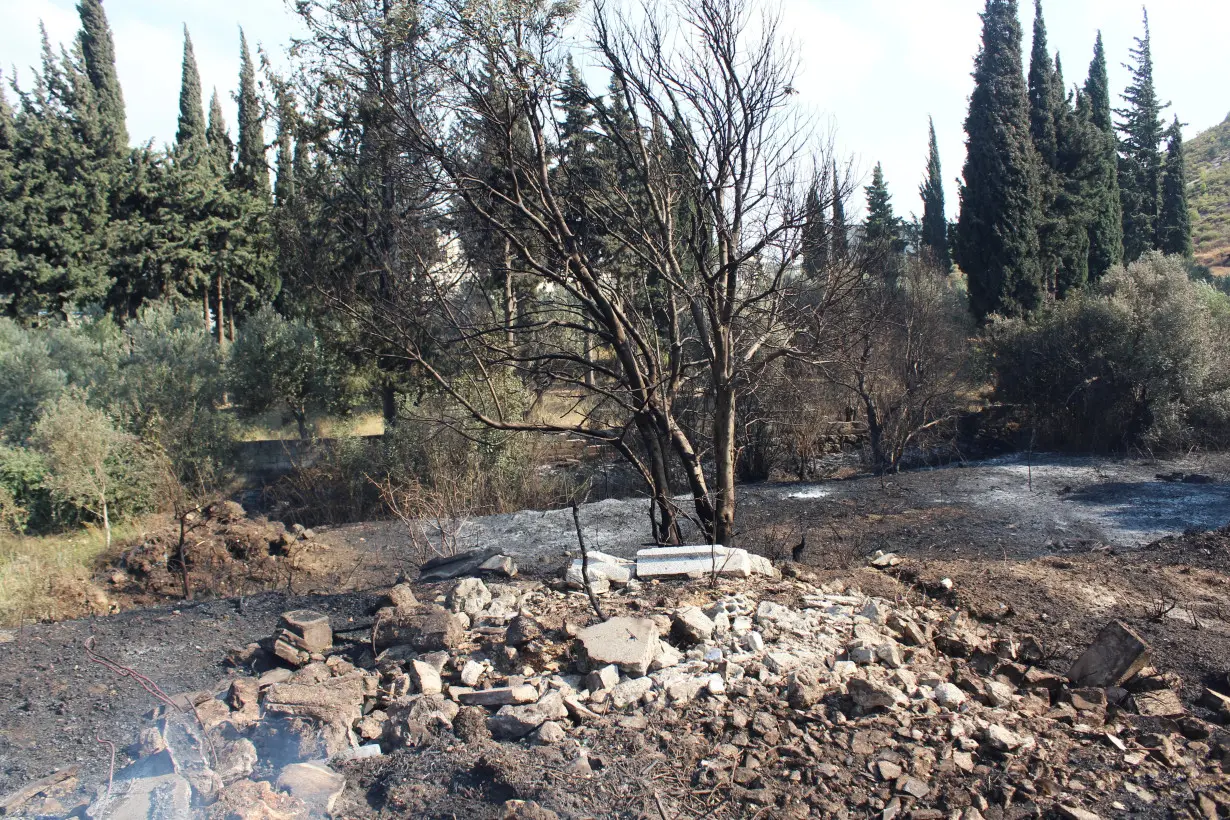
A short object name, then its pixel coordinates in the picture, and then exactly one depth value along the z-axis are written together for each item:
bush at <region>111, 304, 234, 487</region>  15.05
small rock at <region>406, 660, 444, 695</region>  4.49
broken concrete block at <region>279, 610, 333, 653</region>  5.25
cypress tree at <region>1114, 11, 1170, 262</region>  30.84
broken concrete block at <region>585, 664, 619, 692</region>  4.36
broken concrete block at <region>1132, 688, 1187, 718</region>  4.43
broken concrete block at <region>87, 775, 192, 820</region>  3.33
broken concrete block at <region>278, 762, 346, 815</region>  3.55
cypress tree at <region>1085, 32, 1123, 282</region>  26.70
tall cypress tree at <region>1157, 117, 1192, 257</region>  30.91
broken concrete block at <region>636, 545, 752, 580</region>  6.25
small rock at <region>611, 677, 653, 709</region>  4.26
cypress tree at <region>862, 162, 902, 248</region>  38.39
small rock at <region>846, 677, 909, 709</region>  4.13
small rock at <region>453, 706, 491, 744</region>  4.01
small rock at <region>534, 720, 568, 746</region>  3.95
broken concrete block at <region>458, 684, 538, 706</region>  4.29
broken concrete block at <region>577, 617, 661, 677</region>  4.48
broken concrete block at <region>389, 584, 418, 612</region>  5.83
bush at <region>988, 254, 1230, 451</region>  14.77
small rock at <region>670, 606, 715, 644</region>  4.88
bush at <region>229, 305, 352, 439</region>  17.89
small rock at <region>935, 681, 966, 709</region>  4.24
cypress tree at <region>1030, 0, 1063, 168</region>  25.77
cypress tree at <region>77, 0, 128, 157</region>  28.27
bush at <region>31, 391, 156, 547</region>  12.93
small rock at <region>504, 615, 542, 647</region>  4.85
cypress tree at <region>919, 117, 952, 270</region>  38.69
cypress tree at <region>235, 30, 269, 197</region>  27.98
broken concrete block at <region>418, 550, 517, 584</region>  7.10
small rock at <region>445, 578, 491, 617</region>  5.62
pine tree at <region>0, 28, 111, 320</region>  23.41
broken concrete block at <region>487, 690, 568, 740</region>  4.07
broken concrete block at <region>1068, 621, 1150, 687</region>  4.66
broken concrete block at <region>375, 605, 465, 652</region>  5.02
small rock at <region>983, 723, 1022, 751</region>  3.88
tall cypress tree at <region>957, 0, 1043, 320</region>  23.53
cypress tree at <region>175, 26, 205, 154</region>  30.16
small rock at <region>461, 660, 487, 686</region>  4.59
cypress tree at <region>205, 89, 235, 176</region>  27.81
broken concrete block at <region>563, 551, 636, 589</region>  6.14
